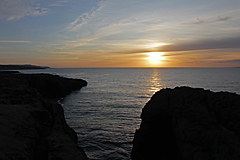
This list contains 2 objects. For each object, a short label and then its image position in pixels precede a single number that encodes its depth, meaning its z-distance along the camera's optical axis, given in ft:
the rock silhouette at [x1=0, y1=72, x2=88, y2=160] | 23.72
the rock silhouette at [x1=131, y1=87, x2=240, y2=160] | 21.36
